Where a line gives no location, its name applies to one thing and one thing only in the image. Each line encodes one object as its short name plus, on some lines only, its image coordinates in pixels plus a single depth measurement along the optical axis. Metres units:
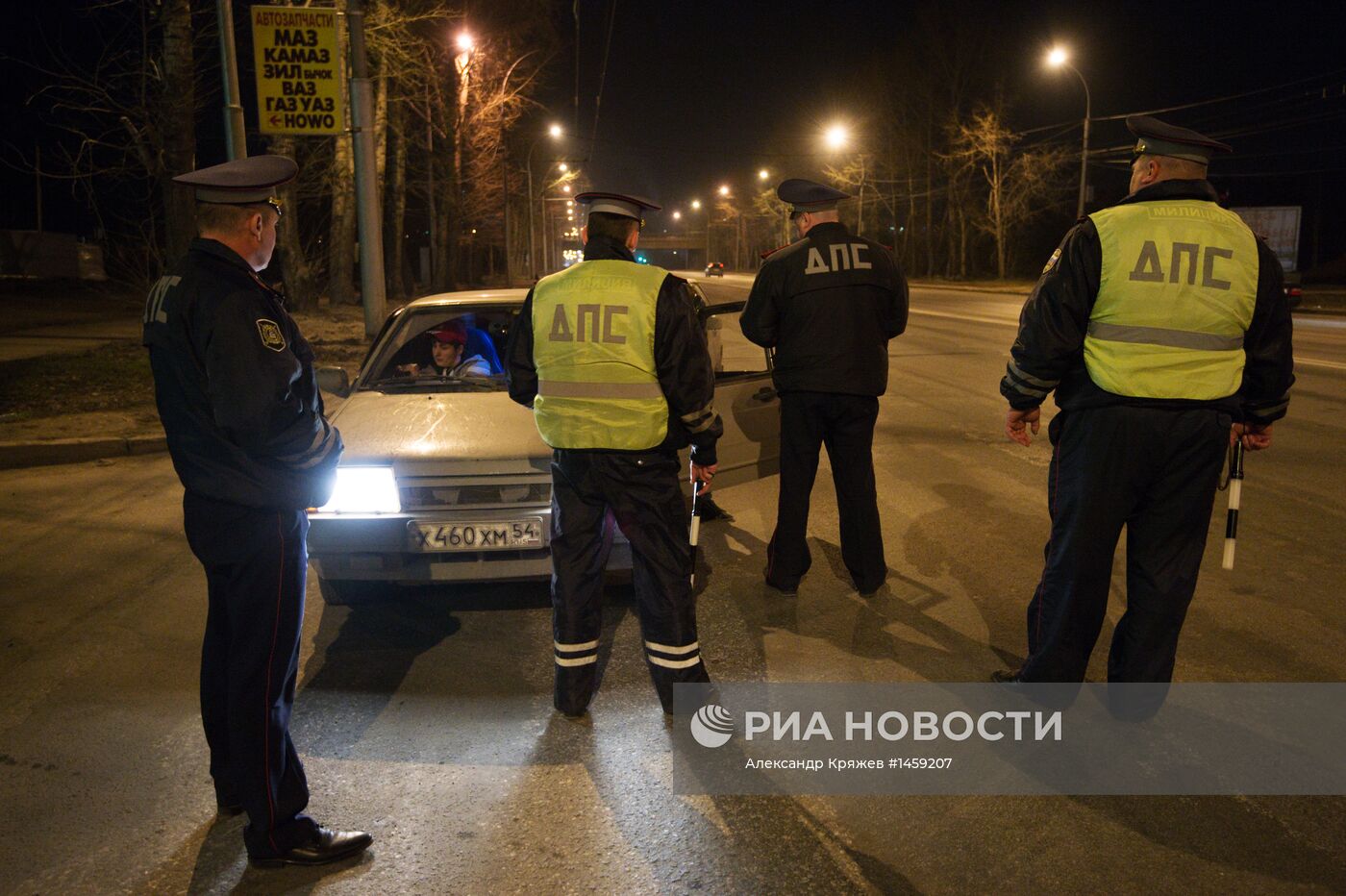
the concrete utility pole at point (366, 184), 12.22
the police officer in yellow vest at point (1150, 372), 3.41
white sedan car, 4.38
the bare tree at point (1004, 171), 51.50
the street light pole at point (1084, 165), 36.06
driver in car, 5.81
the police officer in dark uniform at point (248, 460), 2.76
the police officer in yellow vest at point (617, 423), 3.65
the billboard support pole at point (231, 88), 11.33
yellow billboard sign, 11.29
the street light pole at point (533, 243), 42.27
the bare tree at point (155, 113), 12.31
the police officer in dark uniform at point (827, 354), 4.87
